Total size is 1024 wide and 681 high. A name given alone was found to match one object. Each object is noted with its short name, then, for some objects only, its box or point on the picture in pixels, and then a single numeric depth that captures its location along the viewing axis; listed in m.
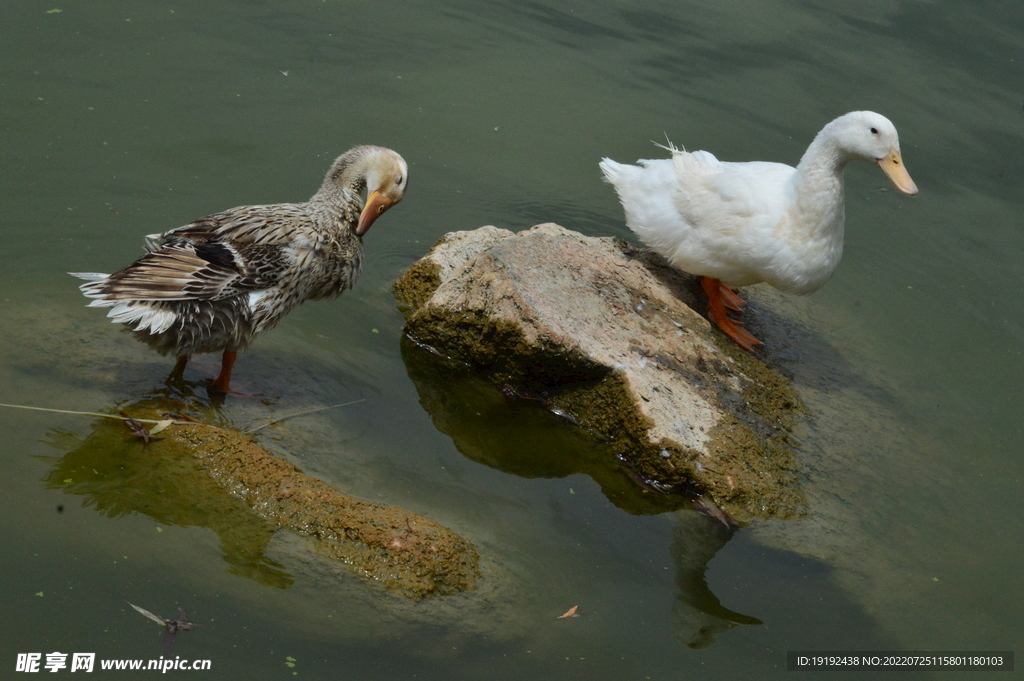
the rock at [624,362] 4.65
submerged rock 3.69
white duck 5.48
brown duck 4.25
